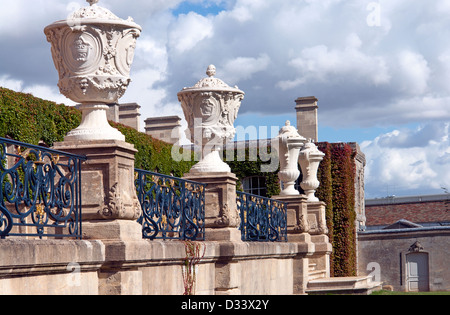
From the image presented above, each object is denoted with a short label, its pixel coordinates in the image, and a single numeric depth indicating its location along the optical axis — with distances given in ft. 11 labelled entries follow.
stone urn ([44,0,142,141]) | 25.64
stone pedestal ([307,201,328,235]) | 63.16
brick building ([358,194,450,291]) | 123.75
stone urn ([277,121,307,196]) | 53.16
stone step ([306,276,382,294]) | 57.06
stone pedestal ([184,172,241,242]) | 36.65
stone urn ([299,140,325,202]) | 62.08
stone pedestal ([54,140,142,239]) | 25.00
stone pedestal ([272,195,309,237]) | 55.31
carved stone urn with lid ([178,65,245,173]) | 37.37
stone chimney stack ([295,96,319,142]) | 115.24
